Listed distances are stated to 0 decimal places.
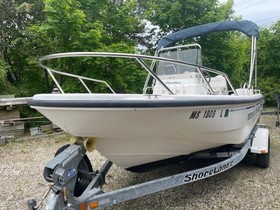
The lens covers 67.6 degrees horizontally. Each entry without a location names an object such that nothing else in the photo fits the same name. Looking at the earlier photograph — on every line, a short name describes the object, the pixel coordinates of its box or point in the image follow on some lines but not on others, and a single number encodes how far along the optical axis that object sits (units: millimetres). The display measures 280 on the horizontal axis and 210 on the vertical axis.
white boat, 1755
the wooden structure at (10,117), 5381
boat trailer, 1745
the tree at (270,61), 9643
